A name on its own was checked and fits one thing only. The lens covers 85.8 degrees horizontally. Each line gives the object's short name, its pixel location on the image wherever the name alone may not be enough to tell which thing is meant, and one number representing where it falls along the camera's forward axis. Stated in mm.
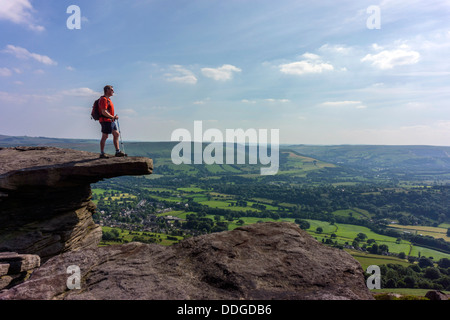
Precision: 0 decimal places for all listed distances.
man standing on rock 14547
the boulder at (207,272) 7730
